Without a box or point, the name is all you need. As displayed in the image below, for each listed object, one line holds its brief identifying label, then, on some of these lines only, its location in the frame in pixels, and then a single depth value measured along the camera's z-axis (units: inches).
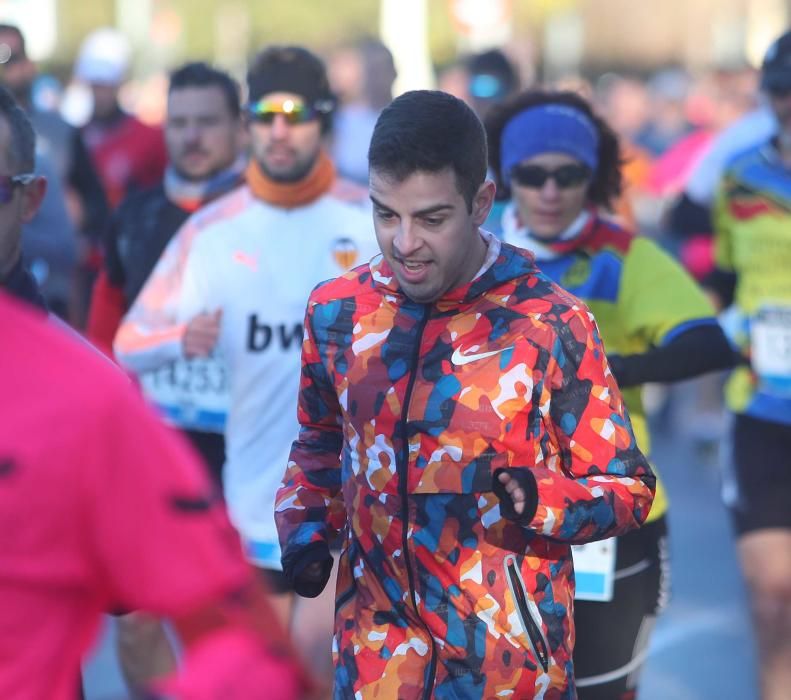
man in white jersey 413.1
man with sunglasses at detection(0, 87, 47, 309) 255.3
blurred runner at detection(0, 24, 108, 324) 510.9
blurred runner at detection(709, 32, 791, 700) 442.0
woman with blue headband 357.4
